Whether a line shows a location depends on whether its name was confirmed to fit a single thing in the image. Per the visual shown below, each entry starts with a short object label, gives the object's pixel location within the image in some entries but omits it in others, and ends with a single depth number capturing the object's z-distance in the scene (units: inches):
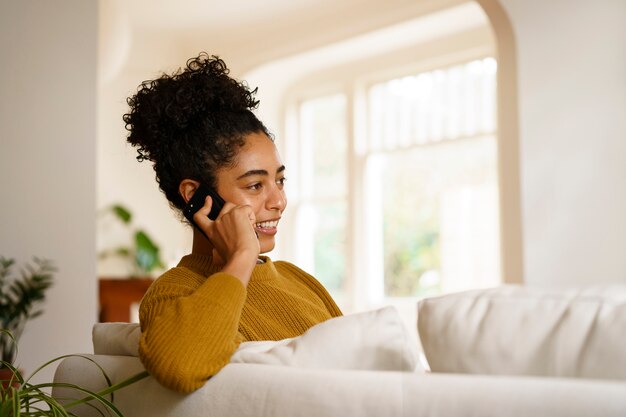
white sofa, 35.9
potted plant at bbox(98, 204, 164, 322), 294.2
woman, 68.7
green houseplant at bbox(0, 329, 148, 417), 49.0
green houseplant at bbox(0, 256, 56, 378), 140.6
